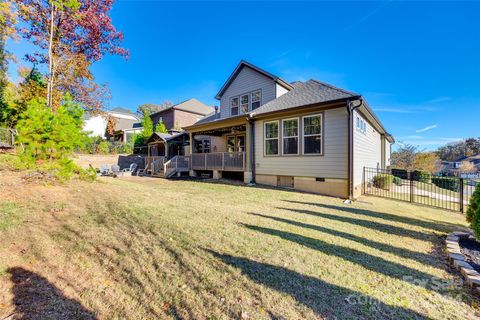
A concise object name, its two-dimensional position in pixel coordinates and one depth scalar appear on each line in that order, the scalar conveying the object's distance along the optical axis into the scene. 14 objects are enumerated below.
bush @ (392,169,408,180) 17.91
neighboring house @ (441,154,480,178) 27.92
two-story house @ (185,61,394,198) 8.89
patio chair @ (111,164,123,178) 15.76
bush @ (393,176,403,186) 15.03
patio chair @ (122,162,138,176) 17.99
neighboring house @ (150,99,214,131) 27.02
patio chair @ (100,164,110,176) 16.04
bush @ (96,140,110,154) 22.03
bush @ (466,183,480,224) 4.26
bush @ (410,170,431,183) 15.10
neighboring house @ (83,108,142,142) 31.32
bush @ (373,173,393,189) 12.38
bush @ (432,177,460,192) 13.61
